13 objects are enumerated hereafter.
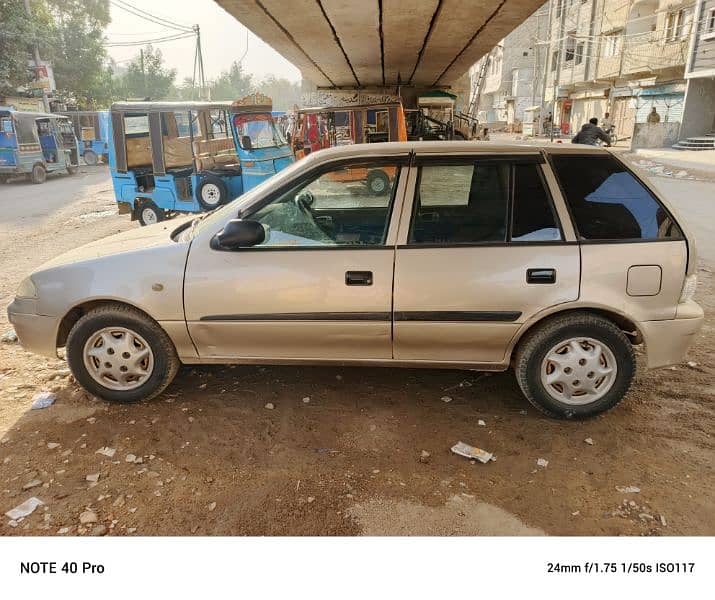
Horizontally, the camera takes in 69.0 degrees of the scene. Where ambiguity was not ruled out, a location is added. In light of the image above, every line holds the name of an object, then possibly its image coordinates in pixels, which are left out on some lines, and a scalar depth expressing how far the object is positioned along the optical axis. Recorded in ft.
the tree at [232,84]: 293.43
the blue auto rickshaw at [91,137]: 82.07
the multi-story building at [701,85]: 73.51
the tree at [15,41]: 79.41
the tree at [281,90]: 472.03
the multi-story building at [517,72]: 160.56
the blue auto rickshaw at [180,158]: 29.94
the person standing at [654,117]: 87.10
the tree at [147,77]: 146.72
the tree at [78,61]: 103.09
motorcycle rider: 40.90
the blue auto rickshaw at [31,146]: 56.90
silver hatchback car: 9.96
